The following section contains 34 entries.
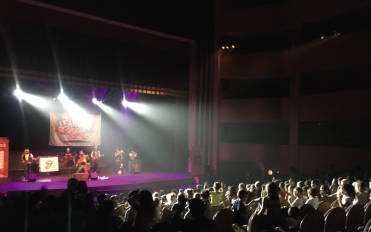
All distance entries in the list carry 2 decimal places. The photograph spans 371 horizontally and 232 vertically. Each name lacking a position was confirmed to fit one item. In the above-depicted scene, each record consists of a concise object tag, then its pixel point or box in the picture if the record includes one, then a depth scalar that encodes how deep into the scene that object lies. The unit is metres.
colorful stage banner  16.47
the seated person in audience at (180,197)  5.75
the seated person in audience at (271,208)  4.58
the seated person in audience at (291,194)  6.79
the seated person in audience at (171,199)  6.77
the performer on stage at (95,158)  15.88
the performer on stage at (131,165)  17.25
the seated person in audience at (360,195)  5.89
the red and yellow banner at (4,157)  14.26
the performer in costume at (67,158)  16.36
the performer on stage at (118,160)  17.67
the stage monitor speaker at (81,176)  14.12
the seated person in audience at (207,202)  5.19
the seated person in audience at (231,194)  7.01
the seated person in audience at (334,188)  8.10
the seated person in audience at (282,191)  8.11
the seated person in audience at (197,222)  3.22
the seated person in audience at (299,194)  6.33
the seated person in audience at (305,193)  6.99
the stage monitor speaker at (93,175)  14.64
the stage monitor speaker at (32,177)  13.56
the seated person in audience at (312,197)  6.07
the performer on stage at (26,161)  14.01
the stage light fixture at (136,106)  19.14
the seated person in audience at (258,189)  7.82
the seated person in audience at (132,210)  4.15
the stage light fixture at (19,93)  15.19
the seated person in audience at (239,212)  5.10
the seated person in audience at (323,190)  7.34
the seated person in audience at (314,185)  7.13
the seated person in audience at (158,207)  5.61
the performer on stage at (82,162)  14.91
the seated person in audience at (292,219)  4.67
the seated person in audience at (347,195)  5.55
